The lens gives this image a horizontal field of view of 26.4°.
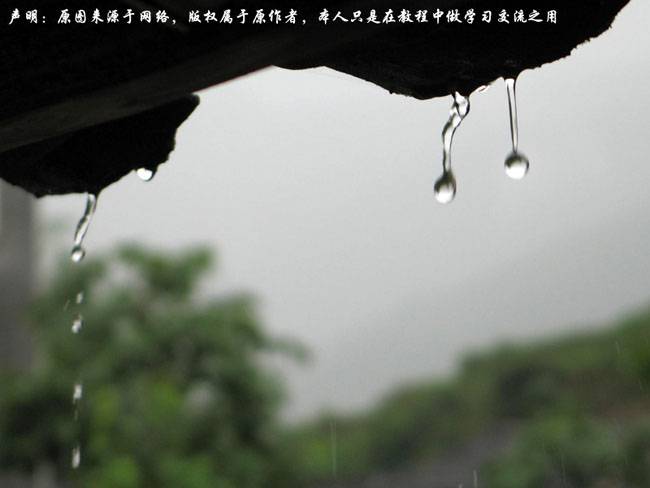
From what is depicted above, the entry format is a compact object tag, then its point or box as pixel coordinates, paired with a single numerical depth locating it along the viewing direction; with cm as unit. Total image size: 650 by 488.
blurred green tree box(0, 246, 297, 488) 352
